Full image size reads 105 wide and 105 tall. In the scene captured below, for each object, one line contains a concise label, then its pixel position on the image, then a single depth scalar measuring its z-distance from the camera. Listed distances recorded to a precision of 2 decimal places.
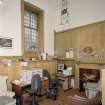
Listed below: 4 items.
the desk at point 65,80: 3.97
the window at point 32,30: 3.87
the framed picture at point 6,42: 3.07
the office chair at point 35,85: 2.60
